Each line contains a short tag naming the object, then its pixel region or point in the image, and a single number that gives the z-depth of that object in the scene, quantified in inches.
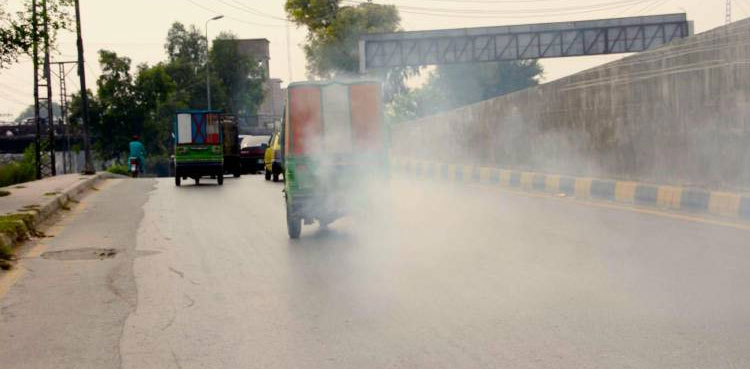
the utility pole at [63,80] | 2167.8
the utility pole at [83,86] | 1659.7
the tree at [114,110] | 3868.1
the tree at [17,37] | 898.1
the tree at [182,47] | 5017.2
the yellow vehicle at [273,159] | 1201.9
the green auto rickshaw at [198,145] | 1234.0
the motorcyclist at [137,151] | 1693.0
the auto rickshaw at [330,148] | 519.2
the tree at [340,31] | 3314.5
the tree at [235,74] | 4904.0
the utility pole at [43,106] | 1606.8
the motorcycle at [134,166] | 1701.5
